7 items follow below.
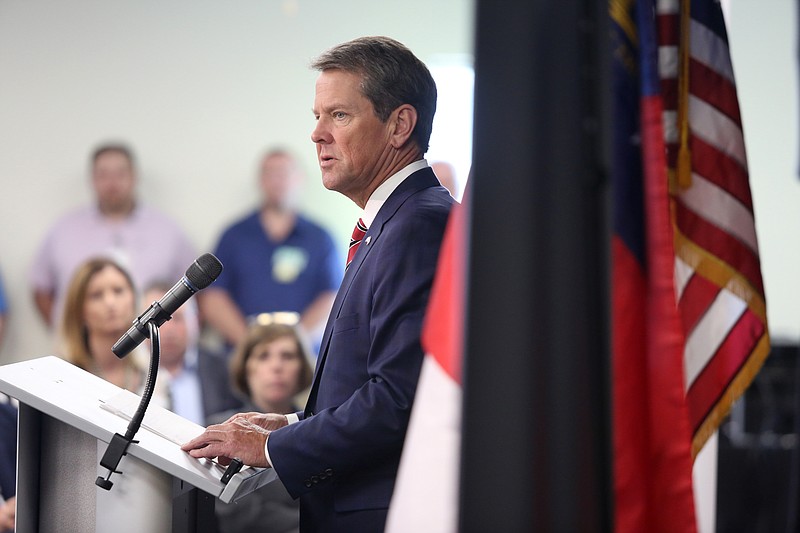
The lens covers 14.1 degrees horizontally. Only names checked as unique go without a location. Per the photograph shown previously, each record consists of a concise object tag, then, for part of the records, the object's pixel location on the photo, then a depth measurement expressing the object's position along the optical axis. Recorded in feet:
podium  14.87
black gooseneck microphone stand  14.81
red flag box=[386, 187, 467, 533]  13.62
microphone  15.15
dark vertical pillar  11.62
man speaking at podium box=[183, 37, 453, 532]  15.09
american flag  14.52
